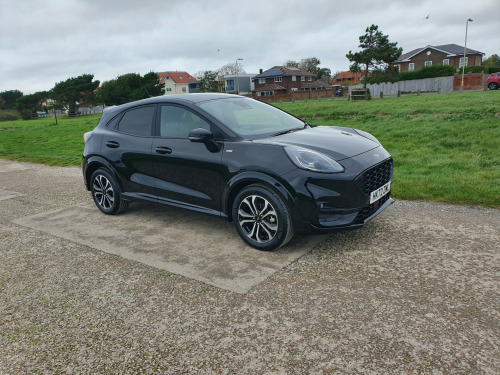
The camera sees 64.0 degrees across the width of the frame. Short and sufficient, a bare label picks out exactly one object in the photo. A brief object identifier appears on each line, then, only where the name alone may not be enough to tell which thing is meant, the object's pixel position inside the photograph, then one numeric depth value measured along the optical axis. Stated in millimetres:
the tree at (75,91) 64438
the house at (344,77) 98400
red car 30203
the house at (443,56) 61250
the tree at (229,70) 88688
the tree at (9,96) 92000
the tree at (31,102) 68375
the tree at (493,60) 88044
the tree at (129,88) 54500
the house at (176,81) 99500
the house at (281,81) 75438
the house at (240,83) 81500
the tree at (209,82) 74238
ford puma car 3904
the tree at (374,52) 42250
